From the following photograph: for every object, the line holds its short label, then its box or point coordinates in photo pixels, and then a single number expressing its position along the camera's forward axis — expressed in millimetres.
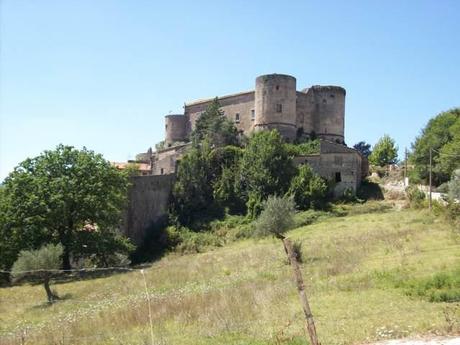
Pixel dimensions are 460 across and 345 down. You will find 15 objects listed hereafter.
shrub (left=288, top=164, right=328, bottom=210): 48406
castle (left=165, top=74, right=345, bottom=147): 59219
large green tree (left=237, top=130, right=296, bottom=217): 49406
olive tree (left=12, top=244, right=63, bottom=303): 26484
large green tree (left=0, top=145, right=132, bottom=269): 34888
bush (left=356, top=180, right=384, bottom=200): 50875
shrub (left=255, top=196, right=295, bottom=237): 32688
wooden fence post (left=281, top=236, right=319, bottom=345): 9227
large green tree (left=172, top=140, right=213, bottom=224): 53125
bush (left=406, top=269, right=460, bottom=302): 14555
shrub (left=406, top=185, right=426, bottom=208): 41953
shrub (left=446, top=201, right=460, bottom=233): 28969
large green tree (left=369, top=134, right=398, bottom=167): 90562
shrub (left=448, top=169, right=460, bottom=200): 32681
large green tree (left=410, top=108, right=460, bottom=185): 47281
